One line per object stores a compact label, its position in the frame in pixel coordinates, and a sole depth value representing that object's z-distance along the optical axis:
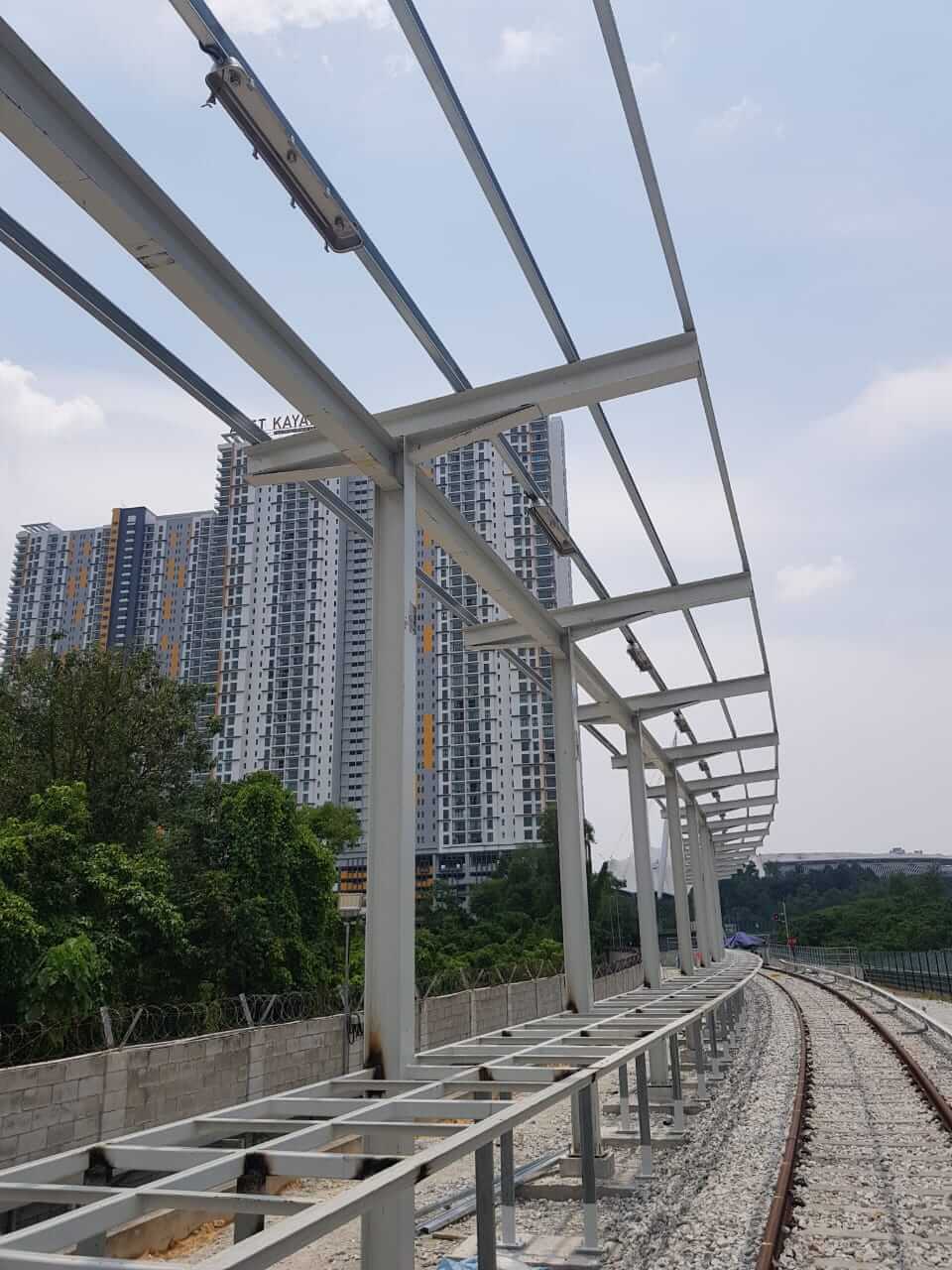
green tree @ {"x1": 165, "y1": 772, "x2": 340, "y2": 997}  15.83
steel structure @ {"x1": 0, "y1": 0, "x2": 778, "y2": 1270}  3.65
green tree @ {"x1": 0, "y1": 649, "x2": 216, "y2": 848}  20.73
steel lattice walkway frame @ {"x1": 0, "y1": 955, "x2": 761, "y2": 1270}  2.82
